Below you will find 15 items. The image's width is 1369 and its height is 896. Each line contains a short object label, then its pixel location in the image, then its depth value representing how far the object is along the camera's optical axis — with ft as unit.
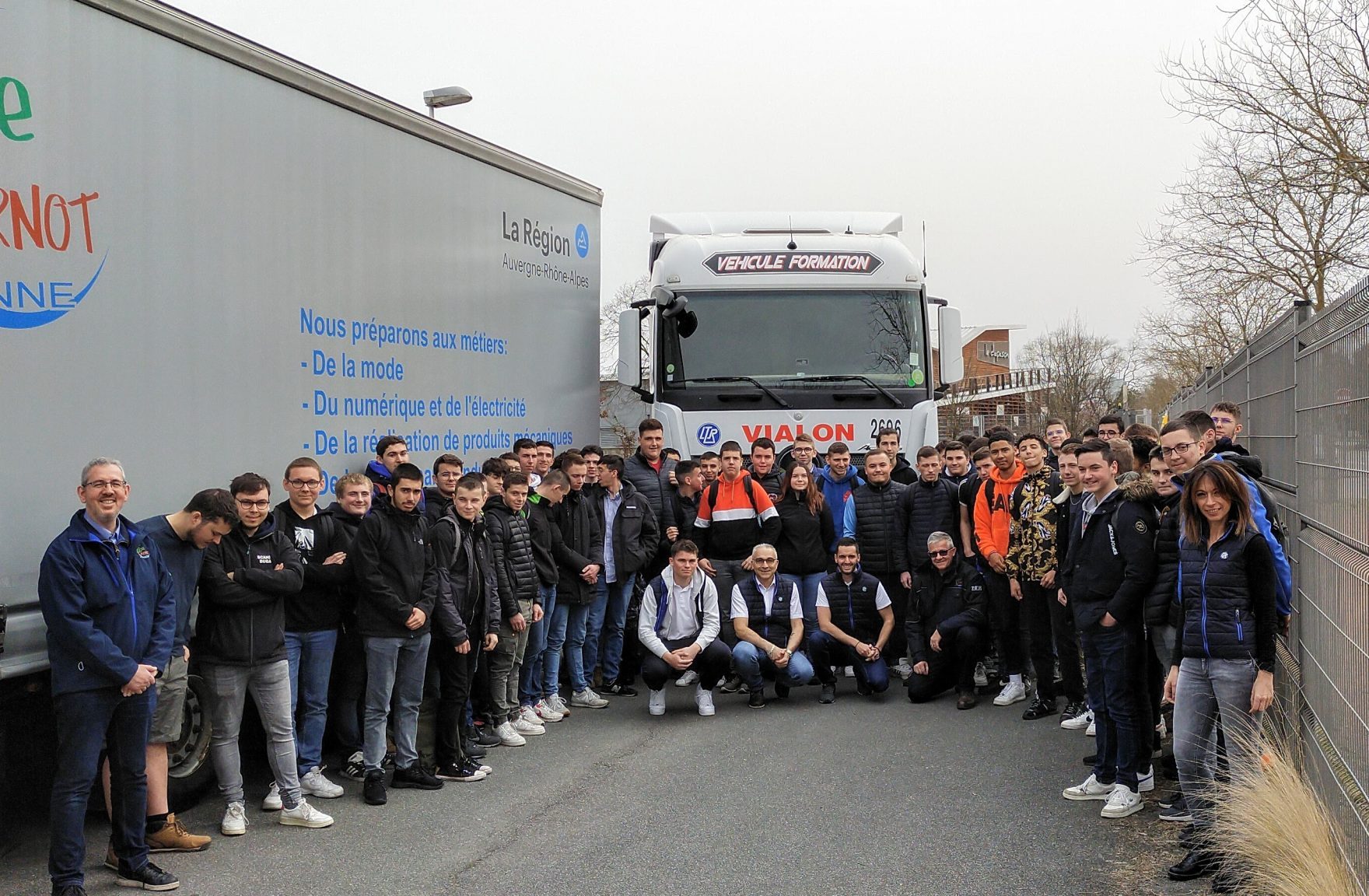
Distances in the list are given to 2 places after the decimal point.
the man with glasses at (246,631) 19.45
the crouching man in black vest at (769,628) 29.96
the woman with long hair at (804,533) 32.12
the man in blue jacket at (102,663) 16.10
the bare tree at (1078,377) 157.79
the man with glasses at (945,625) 30.09
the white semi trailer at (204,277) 16.30
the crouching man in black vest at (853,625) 30.45
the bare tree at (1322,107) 57.77
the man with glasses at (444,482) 24.85
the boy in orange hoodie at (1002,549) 29.96
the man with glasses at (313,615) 21.16
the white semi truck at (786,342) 36.42
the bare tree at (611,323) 119.19
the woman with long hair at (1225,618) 16.89
